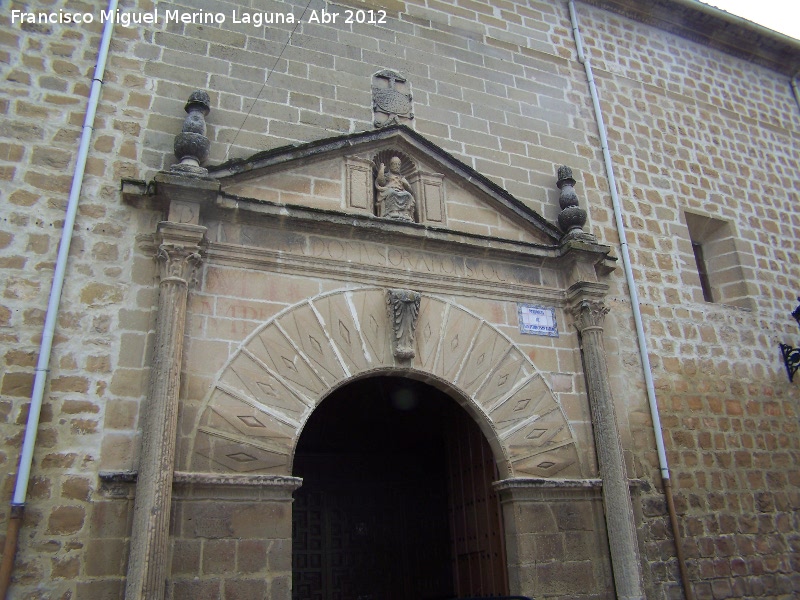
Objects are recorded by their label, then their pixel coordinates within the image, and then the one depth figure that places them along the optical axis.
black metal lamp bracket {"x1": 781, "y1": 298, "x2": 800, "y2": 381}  7.12
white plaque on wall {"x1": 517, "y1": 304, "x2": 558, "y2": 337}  5.86
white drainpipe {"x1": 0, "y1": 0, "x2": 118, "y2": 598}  3.93
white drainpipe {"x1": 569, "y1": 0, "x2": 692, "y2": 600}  5.77
